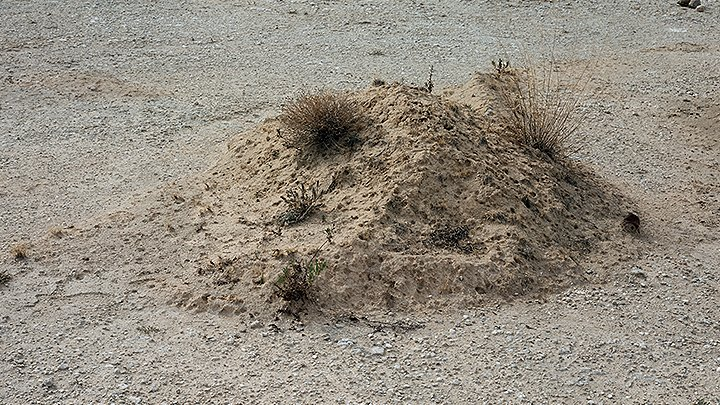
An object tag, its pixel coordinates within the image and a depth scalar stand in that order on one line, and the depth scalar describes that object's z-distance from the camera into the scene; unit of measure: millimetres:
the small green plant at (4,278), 5418
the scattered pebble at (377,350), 4699
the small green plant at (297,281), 4992
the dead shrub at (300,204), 5641
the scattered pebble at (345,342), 4770
